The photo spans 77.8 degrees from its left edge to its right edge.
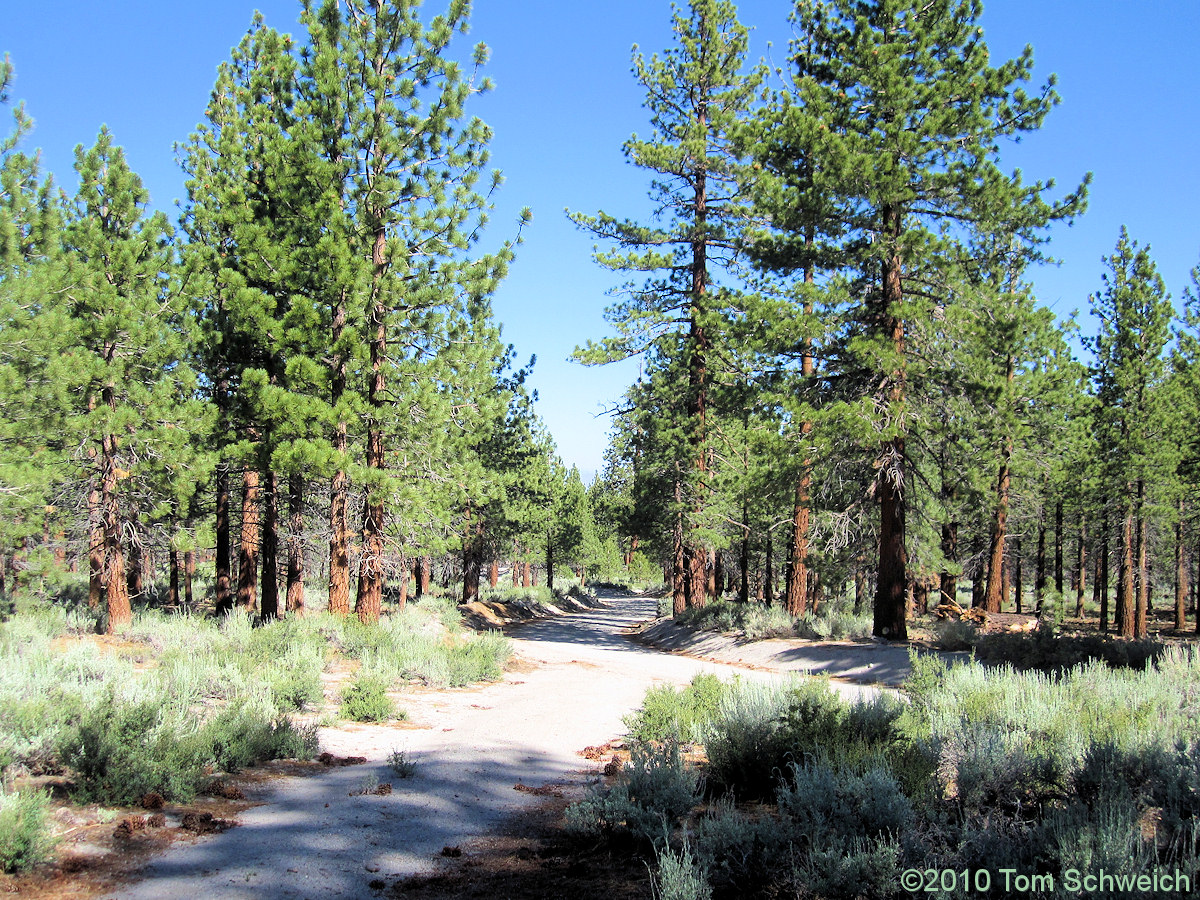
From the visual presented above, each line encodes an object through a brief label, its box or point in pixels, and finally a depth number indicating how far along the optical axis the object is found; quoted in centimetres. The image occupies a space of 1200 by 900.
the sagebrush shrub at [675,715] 716
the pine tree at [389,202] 1384
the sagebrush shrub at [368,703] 855
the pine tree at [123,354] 1346
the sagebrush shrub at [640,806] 468
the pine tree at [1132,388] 2509
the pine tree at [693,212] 2112
